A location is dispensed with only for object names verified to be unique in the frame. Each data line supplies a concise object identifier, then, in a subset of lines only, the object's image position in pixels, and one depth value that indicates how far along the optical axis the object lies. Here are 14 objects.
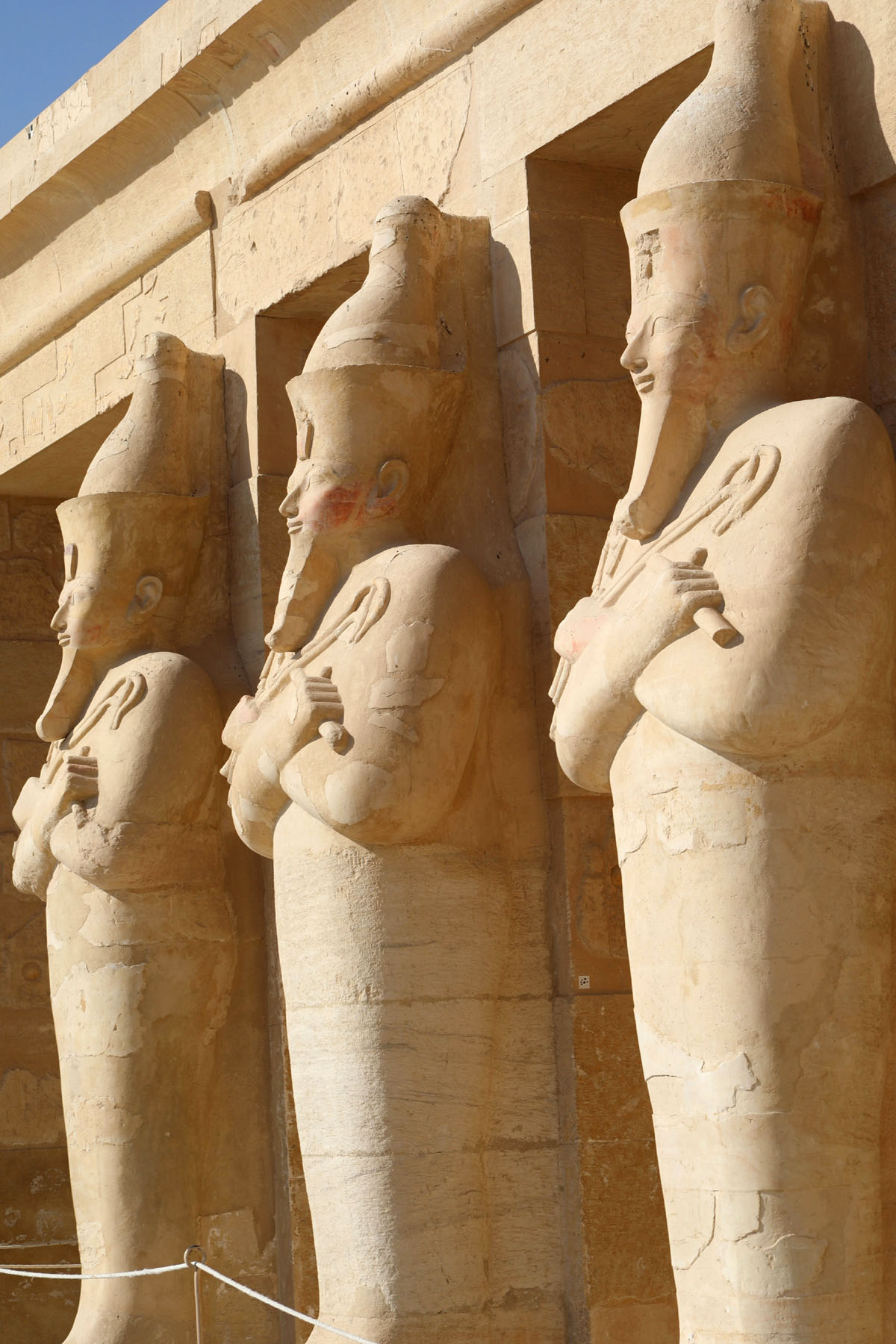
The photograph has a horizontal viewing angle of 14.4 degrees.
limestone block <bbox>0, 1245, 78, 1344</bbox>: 13.05
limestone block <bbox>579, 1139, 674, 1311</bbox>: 8.30
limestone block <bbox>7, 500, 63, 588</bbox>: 14.43
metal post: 8.42
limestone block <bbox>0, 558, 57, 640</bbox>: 14.27
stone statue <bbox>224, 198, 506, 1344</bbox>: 8.16
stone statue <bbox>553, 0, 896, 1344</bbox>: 6.64
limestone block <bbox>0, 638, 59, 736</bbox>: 14.08
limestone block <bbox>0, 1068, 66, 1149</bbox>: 13.39
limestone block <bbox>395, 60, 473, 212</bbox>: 9.46
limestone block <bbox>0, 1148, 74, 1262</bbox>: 13.39
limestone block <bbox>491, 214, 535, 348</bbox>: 8.92
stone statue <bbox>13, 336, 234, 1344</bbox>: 9.91
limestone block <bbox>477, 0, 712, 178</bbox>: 8.31
